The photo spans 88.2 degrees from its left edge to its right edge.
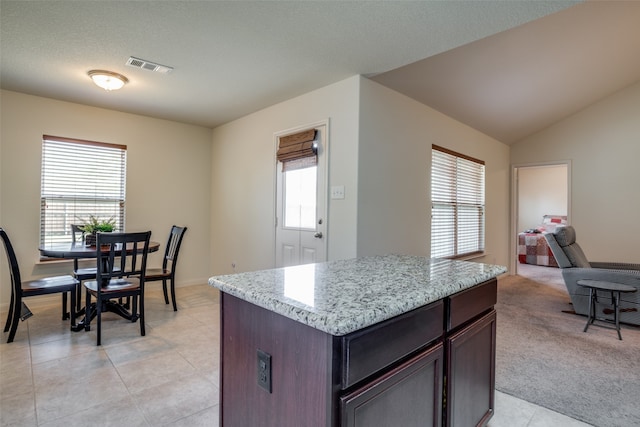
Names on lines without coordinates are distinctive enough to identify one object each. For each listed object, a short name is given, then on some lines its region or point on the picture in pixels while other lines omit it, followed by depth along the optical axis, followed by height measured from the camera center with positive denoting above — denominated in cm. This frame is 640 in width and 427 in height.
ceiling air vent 288 +132
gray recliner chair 340 -62
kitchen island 89 -43
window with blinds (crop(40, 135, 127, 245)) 393 +33
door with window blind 350 +18
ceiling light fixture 309 +126
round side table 314 -75
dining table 295 -39
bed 727 -71
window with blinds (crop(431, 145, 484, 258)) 441 +17
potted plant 331 -19
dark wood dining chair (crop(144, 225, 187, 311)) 356 -60
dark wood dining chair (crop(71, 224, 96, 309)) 334 -63
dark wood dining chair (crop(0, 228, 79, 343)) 275 -69
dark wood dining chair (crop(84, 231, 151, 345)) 278 -58
